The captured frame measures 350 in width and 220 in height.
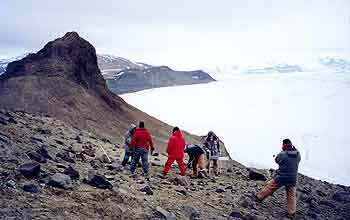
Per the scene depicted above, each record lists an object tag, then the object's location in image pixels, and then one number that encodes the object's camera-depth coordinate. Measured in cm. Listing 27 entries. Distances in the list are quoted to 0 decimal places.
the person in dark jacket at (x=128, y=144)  1189
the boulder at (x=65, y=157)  1087
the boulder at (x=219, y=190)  1092
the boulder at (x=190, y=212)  846
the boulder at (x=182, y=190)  999
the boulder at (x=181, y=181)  1088
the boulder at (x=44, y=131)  1458
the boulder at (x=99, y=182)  866
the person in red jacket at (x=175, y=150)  1168
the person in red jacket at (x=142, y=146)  1094
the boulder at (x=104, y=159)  1250
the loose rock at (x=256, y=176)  1401
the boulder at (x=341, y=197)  1355
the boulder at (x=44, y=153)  1036
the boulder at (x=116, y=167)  1117
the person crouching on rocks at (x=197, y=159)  1237
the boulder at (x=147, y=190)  917
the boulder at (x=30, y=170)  815
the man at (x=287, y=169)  961
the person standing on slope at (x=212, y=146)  1320
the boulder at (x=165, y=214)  792
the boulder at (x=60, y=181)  805
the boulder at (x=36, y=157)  973
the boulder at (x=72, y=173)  883
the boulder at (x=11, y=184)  756
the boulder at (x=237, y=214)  905
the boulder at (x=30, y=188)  752
